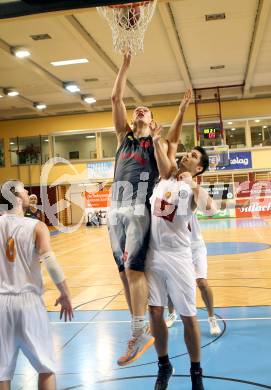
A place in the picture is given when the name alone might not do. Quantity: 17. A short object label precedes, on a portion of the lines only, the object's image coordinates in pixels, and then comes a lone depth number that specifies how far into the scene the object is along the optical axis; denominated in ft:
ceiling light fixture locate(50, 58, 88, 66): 52.85
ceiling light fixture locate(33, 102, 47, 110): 73.20
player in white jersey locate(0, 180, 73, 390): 9.80
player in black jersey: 11.93
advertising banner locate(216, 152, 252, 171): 75.92
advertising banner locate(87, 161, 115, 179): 80.23
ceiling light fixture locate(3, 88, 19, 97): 63.50
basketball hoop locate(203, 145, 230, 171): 68.90
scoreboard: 69.51
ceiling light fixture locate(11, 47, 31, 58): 47.34
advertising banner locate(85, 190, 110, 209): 79.25
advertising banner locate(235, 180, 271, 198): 75.51
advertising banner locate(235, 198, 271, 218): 75.25
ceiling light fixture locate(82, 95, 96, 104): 70.63
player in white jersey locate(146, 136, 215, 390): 12.00
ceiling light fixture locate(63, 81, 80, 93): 62.63
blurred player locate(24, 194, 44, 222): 24.25
